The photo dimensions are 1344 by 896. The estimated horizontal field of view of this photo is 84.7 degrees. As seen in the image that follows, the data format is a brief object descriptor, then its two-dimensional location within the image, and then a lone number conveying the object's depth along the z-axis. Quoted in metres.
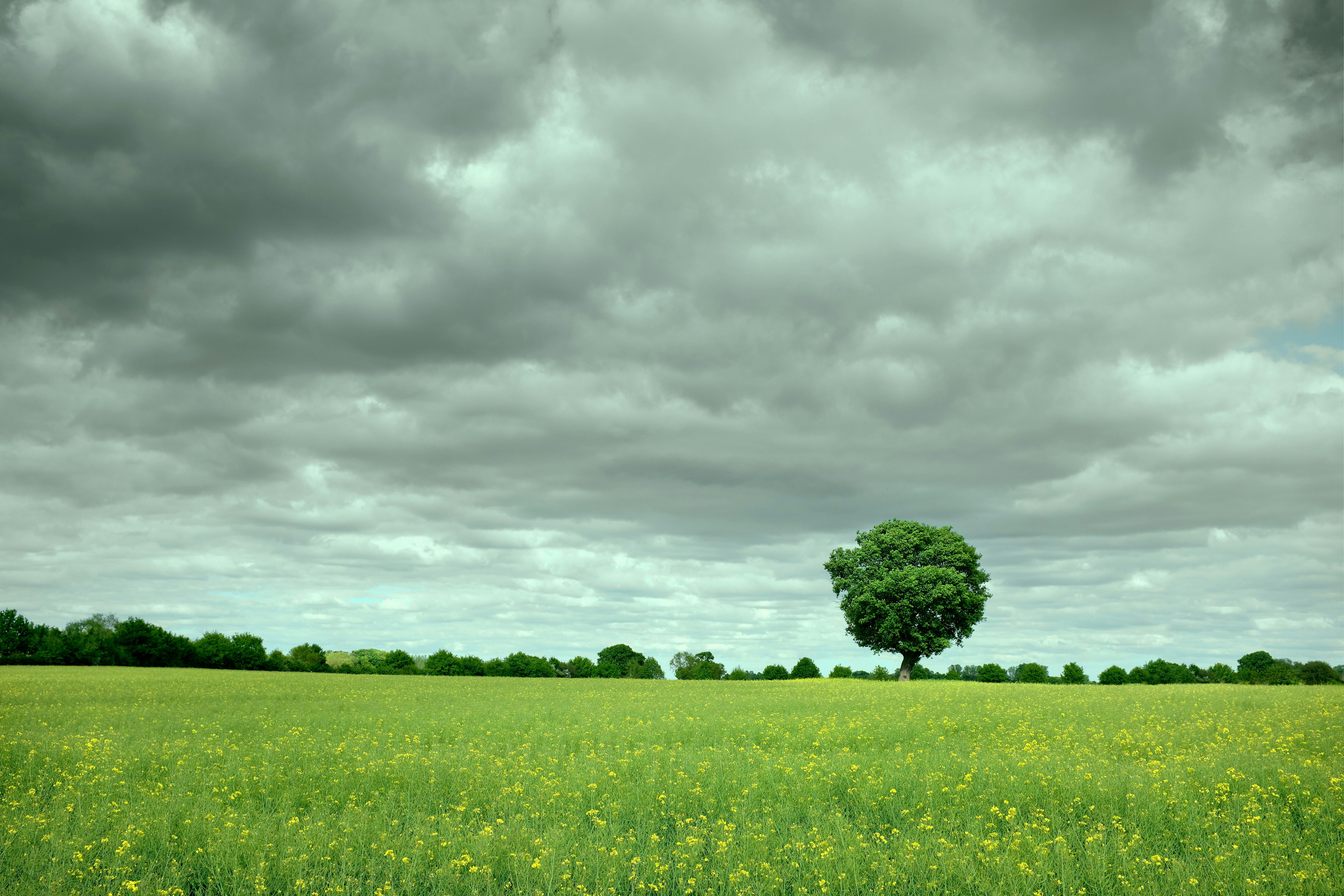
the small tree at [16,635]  78.06
